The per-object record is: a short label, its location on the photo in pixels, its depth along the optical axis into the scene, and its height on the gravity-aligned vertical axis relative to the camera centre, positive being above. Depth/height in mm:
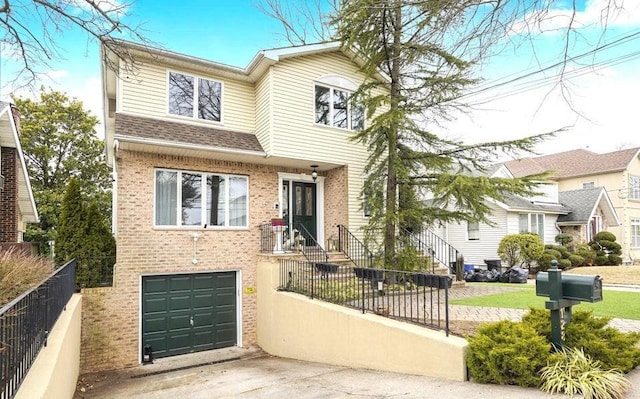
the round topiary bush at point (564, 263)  19688 -1869
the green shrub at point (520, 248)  18672 -1083
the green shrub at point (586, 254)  21328 -1538
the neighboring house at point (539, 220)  20844 +325
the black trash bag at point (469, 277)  17625 -2255
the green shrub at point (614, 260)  22297 -1970
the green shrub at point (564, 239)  22000 -747
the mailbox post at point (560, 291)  4547 -775
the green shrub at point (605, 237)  22797 -679
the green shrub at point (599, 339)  4520 -1368
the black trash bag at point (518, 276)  16172 -2050
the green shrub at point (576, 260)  20344 -1784
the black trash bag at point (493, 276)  17188 -2177
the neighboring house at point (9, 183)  12453 +1582
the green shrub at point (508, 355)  4398 -1478
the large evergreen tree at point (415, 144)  9438 +2299
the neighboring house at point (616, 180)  27203 +3402
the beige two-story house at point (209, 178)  10594 +1576
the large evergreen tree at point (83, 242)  10266 -308
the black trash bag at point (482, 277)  17422 -2236
